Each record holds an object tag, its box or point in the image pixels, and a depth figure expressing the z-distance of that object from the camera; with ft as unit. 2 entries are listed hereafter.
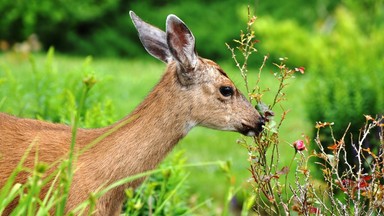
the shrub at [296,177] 29.81
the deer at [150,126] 31.14
